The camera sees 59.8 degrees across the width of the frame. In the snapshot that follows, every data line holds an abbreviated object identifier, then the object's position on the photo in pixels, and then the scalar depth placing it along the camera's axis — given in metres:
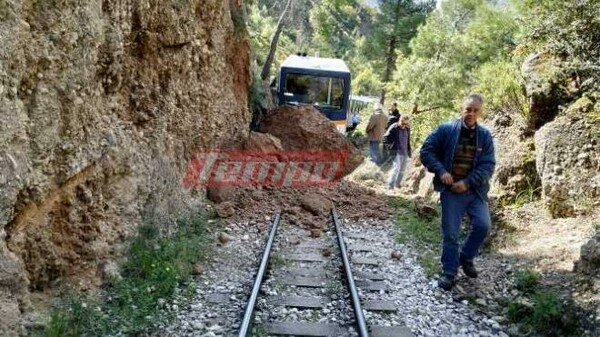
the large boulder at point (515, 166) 8.27
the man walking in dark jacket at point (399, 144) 11.80
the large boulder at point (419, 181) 10.76
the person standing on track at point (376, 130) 14.01
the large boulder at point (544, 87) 8.33
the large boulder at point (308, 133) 12.10
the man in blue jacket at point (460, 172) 5.54
